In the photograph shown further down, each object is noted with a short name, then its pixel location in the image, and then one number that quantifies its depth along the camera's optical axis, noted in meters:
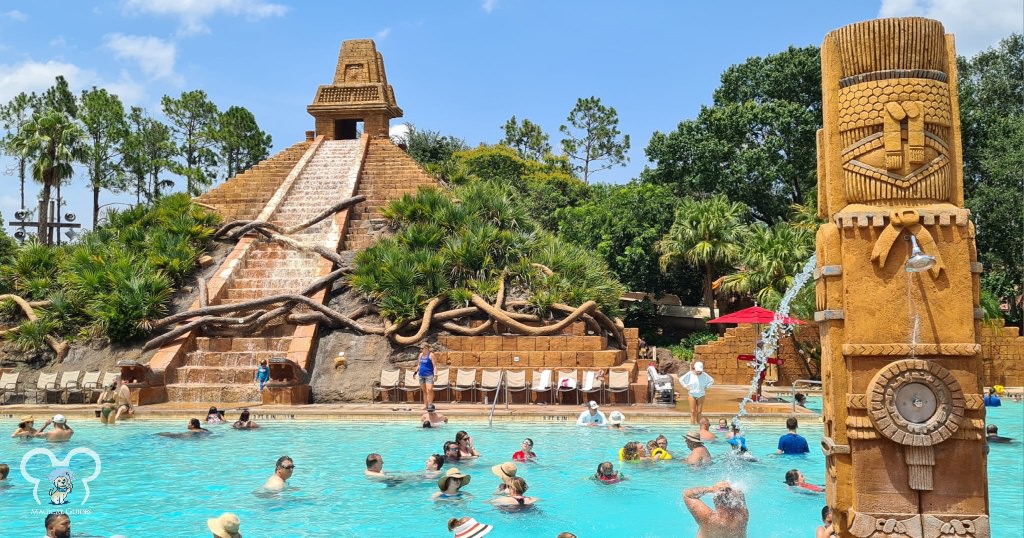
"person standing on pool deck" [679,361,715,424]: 13.38
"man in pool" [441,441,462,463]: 10.96
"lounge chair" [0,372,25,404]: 16.83
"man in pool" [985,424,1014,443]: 12.34
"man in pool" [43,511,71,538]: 5.92
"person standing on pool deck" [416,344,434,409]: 15.79
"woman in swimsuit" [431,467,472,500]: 9.29
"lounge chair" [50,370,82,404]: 16.48
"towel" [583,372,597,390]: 16.08
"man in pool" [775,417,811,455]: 11.52
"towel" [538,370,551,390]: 16.09
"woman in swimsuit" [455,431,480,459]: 11.15
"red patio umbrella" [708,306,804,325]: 17.83
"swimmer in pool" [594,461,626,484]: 10.11
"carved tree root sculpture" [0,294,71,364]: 18.25
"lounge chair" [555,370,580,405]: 15.99
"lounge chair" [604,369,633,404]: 15.91
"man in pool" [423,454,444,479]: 10.41
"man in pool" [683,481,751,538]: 6.35
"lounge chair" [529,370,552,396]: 16.11
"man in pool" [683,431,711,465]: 10.73
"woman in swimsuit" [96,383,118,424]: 14.50
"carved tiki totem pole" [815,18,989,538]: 5.73
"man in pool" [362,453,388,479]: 10.32
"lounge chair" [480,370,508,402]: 16.39
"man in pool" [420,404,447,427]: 13.92
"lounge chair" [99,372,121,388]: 16.52
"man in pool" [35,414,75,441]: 12.60
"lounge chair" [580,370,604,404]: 16.05
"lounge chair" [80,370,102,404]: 16.45
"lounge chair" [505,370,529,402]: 16.33
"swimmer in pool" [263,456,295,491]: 9.38
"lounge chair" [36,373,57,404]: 16.55
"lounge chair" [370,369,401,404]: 16.78
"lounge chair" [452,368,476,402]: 16.52
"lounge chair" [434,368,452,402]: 16.73
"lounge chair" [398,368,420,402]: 16.55
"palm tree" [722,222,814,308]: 23.12
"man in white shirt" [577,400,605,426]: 13.93
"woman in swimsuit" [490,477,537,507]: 8.87
